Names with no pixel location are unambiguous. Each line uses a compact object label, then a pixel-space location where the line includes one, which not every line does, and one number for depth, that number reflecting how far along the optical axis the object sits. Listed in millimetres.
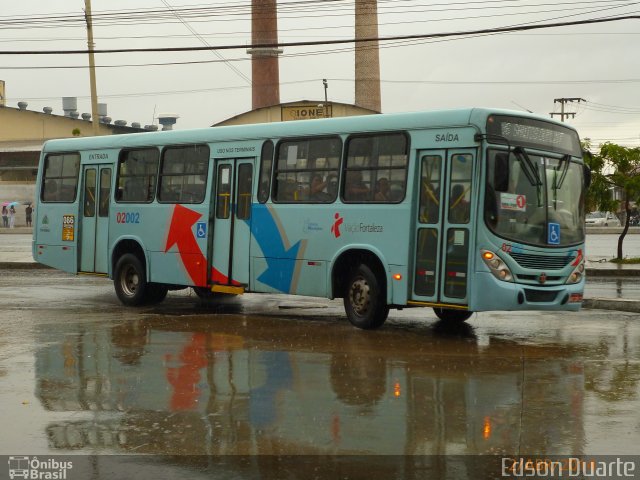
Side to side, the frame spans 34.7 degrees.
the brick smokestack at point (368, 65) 60750
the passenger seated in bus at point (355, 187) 15109
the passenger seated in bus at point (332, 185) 15461
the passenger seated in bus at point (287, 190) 16141
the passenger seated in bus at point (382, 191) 14732
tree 29547
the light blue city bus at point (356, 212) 13648
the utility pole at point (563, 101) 87375
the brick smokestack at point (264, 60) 62594
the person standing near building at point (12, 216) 62844
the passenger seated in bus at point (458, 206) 13744
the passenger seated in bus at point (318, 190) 15628
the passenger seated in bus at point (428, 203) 14133
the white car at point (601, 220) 79775
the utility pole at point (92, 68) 35906
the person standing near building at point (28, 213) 63738
